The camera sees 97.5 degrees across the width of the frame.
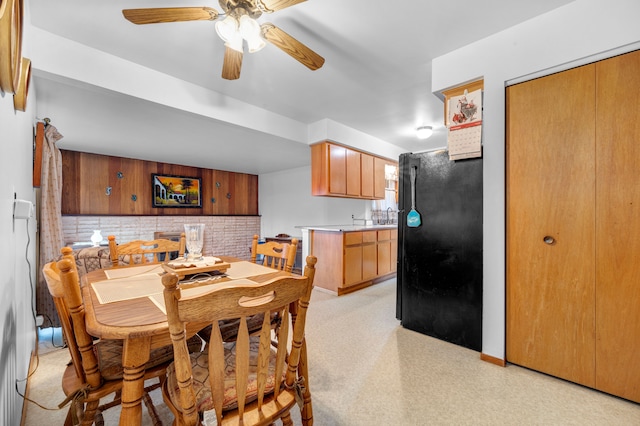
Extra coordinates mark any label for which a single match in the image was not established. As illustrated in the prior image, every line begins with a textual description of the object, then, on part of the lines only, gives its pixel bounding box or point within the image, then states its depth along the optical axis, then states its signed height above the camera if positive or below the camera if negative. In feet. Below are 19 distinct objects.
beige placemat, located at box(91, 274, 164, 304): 4.03 -1.21
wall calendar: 6.88 +2.19
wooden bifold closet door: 5.16 -0.25
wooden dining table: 3.02 -1.27
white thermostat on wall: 4.22 +0.04
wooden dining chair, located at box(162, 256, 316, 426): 2.50 -1.60
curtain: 7.56 -0.16
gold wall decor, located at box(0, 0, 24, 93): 2.64 +1.76
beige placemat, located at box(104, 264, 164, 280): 5.28 -1.19
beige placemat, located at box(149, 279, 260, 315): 3.76 -1.21
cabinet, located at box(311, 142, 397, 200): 12.41 +1.93
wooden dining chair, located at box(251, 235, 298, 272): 6.25 -0.96
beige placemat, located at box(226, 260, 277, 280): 5.38 -1.21
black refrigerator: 7.06 -0.98
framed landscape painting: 17.37 +1.35
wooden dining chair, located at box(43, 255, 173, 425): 3.27 -1.97
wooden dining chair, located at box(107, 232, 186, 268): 6.67 -0.95
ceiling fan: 4.60 +3.28
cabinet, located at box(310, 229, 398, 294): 12.01 -2.10
